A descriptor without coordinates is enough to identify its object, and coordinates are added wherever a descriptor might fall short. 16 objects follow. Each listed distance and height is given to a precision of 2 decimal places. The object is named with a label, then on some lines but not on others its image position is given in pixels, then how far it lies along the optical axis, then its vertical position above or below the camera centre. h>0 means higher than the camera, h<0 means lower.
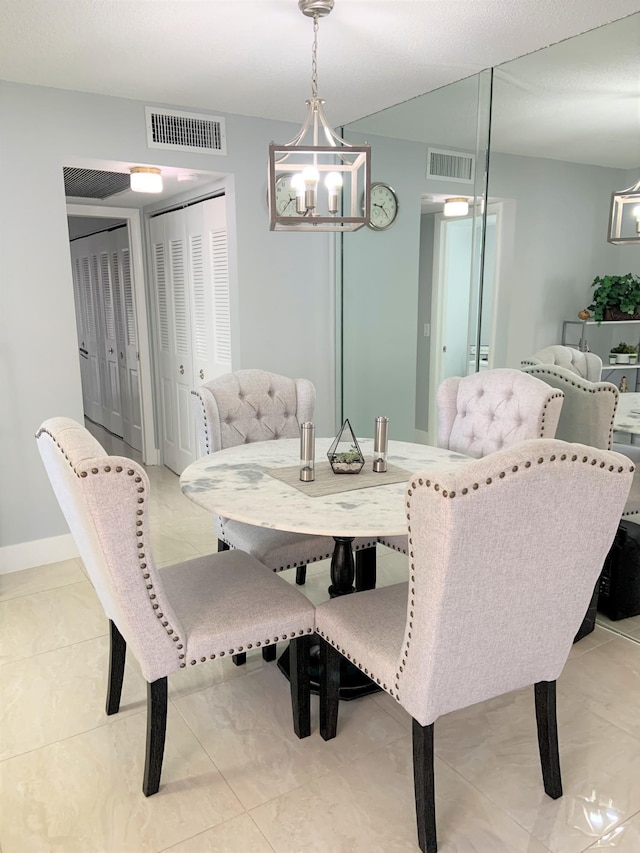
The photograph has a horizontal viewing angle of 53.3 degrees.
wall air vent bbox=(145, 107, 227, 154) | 3.38 +0.85
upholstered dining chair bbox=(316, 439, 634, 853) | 1.31 -0.65
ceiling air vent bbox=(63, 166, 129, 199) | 3.84 +0.68
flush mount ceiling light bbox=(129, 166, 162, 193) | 3.46 +0.59
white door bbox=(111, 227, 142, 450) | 5.21 -0.41
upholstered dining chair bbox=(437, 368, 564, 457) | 2.59 -0.52
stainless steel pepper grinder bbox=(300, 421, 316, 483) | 2.22 -0.54
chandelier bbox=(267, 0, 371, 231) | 1.91 +0.34
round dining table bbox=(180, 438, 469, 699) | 1.79 -0.64
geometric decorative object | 2.26 -0.59
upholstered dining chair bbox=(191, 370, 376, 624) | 2.43 -0.59
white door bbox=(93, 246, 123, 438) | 5.68 -0.49
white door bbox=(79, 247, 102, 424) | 6.29 -0.55
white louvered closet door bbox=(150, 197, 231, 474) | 4.10 -0.13
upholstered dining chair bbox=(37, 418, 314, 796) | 1.52 -0.91
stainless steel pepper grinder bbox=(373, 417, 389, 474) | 2.31 -0.55
